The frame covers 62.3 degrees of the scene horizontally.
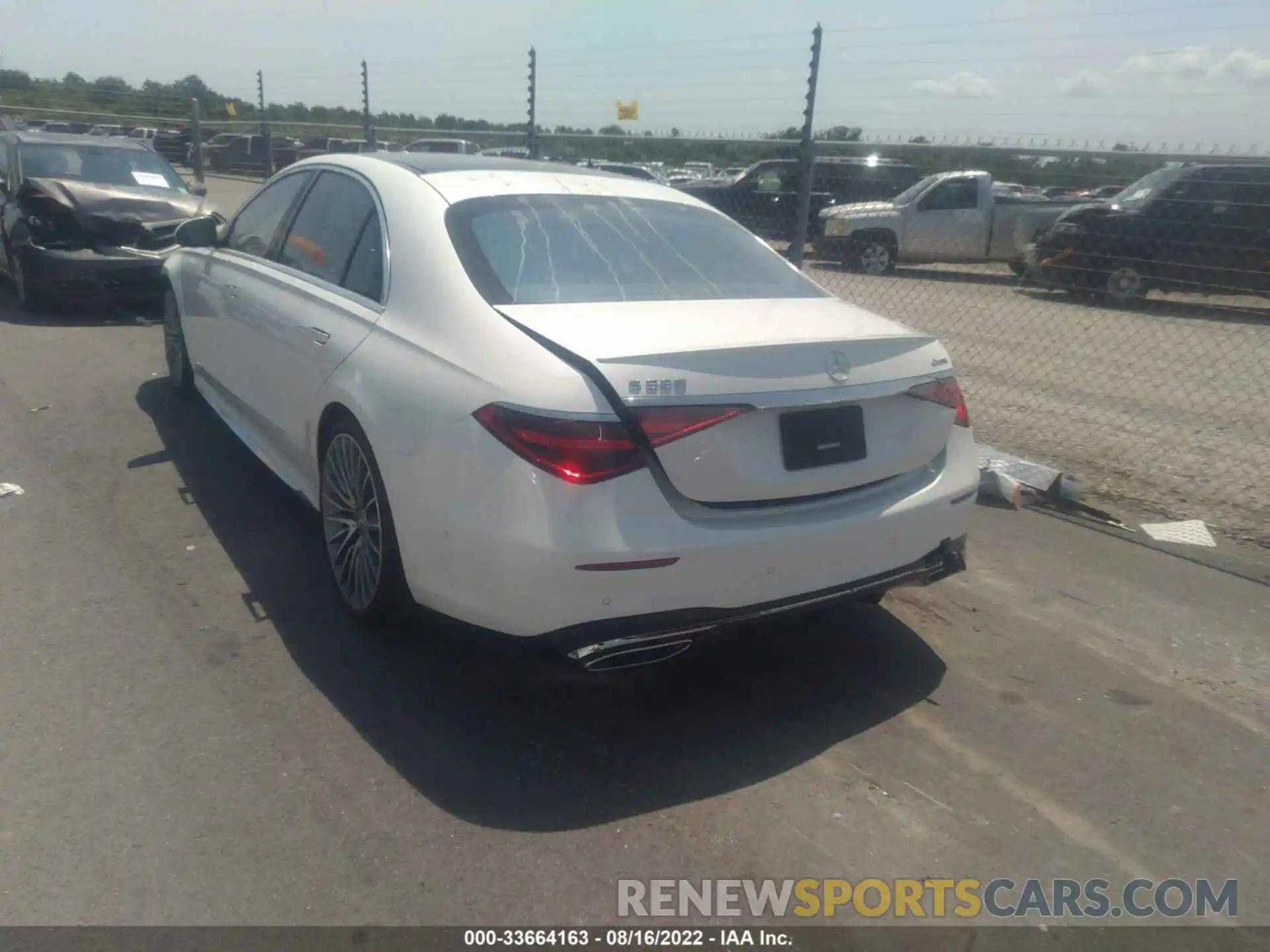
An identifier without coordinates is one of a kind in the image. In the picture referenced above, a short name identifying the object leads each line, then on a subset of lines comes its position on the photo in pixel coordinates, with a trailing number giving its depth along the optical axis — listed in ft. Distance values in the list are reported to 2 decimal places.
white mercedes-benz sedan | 9.41
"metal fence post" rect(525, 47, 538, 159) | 33.94
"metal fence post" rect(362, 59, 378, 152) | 42.11
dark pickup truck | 35.65
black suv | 29.19
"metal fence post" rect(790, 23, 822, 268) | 23.75
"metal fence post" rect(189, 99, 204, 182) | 59.41
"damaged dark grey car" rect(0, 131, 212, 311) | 29.76
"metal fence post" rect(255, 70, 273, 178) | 50.47
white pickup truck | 50.93
